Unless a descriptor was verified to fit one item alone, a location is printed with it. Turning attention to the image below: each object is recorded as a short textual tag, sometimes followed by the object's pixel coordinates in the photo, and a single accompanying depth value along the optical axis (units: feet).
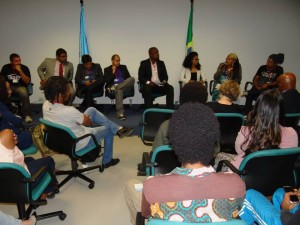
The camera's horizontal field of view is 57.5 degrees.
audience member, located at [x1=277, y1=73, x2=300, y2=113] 10.11
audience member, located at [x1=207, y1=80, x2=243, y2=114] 9.27
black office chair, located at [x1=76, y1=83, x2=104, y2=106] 17.77
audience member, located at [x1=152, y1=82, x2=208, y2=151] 7.75
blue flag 19.31
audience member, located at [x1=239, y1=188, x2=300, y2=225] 4.63
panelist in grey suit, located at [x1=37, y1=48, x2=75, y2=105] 18.29
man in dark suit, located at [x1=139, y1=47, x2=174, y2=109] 17.63
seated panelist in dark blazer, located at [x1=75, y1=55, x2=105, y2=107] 17.78
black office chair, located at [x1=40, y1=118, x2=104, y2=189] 8.63
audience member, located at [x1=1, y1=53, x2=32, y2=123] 16.38
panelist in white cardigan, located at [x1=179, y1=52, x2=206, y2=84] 18.48
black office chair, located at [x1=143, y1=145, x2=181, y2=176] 6.65
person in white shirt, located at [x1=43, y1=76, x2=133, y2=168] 8.89
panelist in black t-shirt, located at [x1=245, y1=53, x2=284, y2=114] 17.01
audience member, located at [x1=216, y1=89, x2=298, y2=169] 6.54
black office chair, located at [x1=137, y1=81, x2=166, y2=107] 17.71
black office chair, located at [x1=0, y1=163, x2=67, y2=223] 5.97
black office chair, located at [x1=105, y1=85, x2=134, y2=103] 17.99
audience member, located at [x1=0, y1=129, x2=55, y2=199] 6.44
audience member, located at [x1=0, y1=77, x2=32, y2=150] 9.34
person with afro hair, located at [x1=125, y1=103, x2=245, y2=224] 3.54
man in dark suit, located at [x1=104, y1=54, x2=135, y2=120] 17.56
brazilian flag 19.36
